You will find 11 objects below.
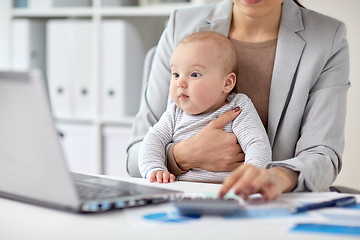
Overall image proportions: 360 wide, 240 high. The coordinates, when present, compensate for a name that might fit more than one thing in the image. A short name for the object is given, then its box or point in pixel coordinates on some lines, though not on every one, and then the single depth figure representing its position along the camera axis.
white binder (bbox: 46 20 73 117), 2.83
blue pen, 0.90
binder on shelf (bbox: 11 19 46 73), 2.92
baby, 1.34
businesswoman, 1.36
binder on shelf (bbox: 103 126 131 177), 2.75
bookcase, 2.72
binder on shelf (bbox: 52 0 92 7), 2.90
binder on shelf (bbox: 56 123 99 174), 2.84
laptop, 0.77
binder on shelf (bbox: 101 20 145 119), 2.69
